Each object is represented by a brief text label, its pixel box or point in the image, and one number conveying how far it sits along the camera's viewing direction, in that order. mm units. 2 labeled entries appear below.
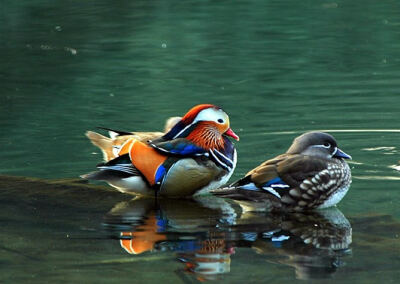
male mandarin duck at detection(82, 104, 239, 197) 15695
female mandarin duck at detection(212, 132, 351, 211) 14906
